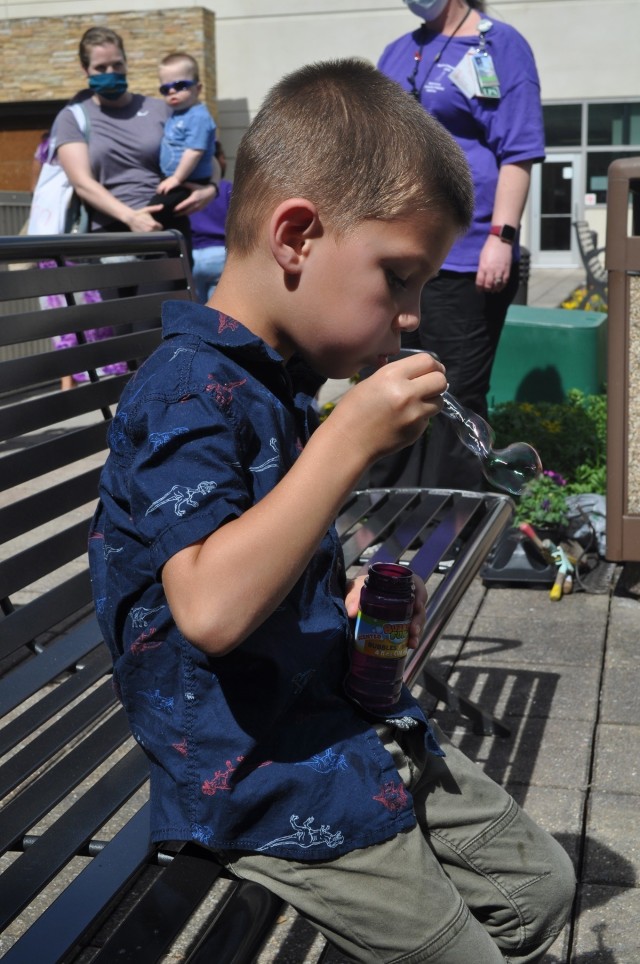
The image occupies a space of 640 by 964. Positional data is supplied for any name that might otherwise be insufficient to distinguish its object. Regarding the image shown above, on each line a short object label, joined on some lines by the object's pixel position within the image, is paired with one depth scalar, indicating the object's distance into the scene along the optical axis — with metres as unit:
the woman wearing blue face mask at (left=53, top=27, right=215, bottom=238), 6.30
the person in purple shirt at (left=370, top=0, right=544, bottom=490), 4.34
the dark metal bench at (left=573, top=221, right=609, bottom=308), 13.81
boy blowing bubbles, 1.46
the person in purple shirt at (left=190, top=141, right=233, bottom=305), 7.87
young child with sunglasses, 6.65
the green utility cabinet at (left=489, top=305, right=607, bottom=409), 6.83
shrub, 5.71
